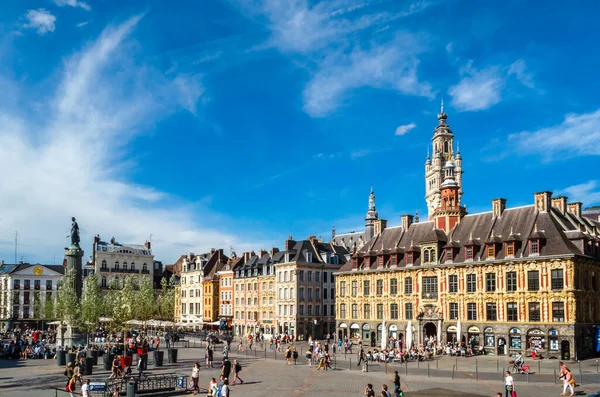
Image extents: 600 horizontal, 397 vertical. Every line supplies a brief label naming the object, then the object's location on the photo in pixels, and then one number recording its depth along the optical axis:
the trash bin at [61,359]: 41.75
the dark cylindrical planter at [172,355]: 43.22
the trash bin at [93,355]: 38.84
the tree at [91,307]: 50.93
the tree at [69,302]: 52.36
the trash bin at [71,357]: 39.59
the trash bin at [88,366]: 36.22
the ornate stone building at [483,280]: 49.28
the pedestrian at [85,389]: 25.22
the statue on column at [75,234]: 56.78
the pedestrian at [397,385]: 24.81
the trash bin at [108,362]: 39.28
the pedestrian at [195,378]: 29.47
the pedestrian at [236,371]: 33.10
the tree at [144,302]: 61.77
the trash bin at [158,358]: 40.97
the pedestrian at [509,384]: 27.06
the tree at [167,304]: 75.94
